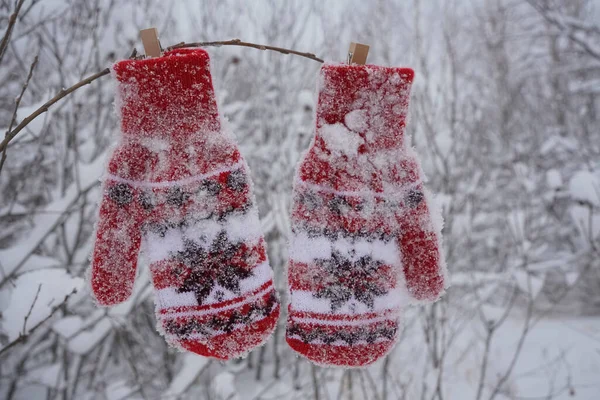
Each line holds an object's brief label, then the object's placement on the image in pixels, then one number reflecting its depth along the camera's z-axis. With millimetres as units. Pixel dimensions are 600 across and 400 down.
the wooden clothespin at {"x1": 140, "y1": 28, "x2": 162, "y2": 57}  801
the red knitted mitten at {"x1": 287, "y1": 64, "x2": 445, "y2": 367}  865
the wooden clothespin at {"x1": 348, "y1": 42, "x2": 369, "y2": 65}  903
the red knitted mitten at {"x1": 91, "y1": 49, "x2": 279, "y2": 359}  825
